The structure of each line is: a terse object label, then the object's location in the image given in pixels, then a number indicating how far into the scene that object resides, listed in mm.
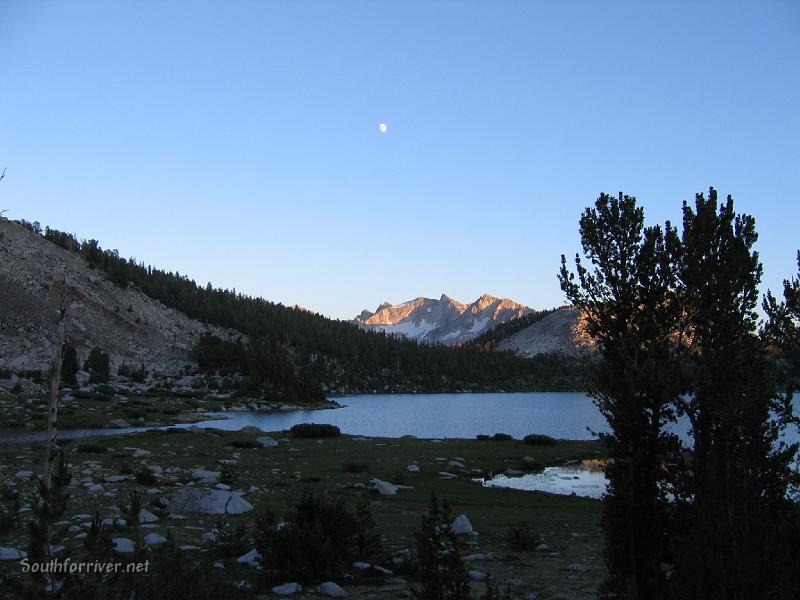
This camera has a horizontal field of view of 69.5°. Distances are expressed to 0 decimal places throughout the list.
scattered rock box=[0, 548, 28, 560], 11617
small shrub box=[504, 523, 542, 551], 14664
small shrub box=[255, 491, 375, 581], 11617
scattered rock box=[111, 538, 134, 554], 11912
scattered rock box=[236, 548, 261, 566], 12375
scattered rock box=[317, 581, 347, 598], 10816
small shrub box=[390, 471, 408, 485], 26056
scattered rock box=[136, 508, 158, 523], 15143
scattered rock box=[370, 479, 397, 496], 23245
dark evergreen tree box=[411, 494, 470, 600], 7801
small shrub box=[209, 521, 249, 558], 12789
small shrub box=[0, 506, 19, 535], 13750
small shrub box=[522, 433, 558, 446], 44712
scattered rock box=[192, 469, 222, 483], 23242
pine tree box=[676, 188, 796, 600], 7312
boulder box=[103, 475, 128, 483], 22203
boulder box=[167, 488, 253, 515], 17359
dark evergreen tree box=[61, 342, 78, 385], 79875
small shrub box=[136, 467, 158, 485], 22094
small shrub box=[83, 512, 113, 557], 6725
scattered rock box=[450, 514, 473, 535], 16219
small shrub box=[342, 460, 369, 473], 28500
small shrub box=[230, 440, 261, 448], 35812
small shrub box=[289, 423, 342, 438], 44544
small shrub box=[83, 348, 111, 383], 90500
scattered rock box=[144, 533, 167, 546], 13062
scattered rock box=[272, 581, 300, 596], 10742
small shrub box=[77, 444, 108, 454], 31544
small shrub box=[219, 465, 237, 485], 22812
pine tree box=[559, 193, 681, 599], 10195
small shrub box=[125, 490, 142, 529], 7527
